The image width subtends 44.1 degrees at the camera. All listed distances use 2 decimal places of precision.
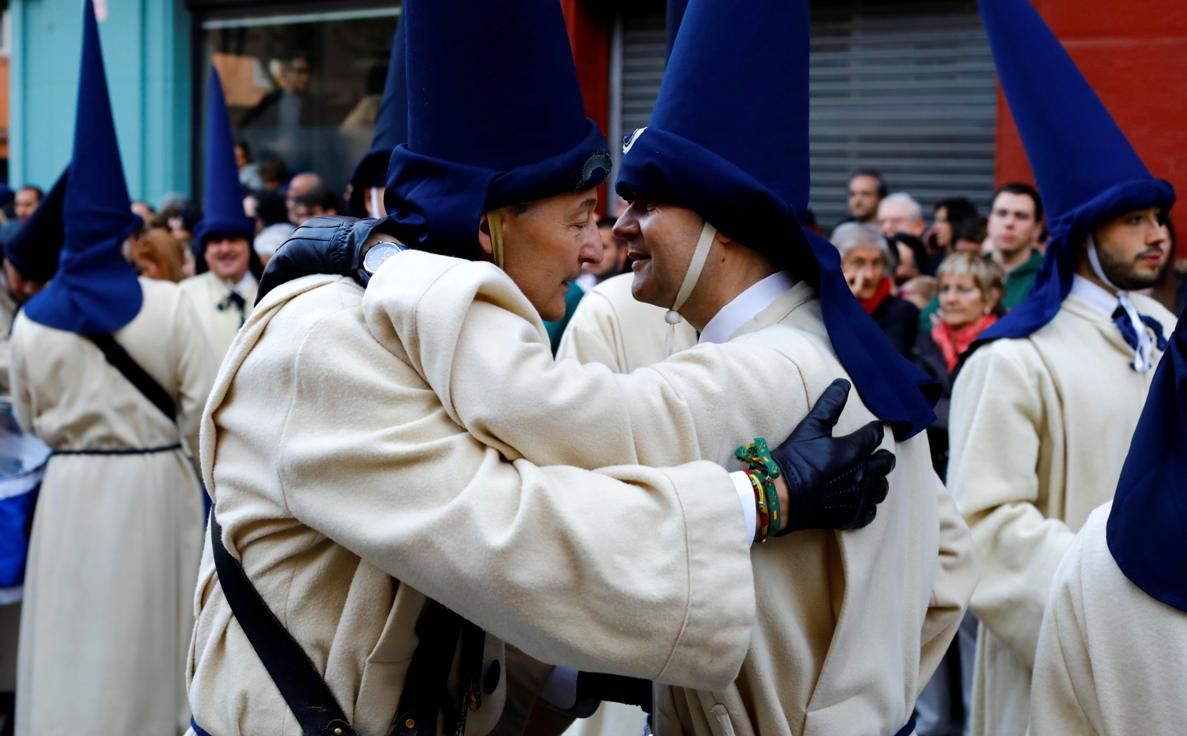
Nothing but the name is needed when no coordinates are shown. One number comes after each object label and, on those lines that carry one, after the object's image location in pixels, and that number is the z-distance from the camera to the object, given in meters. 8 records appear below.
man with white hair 8.23
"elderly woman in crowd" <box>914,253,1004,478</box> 6.20
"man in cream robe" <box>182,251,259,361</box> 7.48
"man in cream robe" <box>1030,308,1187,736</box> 2.61
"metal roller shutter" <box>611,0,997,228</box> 9.43
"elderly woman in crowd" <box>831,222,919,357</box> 6.43
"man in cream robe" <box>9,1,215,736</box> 5.83
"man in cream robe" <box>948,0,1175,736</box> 4.18
